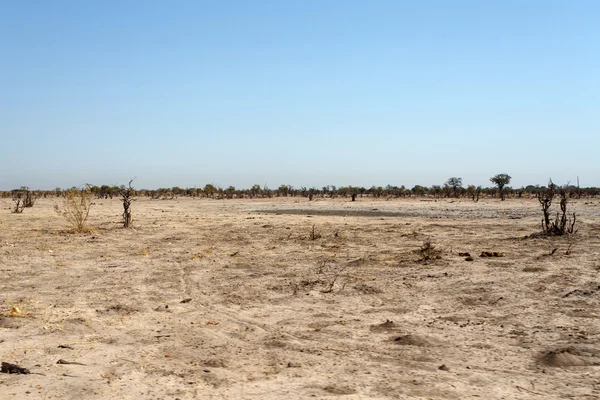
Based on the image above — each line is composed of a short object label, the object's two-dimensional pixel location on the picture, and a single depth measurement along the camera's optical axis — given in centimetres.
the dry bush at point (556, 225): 1295
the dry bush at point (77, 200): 1532
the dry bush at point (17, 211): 2429
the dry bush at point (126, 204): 1672
